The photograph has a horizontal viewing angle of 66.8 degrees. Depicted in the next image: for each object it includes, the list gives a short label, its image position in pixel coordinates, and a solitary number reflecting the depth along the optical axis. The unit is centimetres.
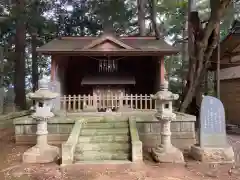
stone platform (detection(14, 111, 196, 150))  629
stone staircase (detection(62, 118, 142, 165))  496
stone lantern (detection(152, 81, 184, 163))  506
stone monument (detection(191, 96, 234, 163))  509
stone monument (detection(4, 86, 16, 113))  971
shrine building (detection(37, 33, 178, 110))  745
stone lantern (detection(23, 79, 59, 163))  506
